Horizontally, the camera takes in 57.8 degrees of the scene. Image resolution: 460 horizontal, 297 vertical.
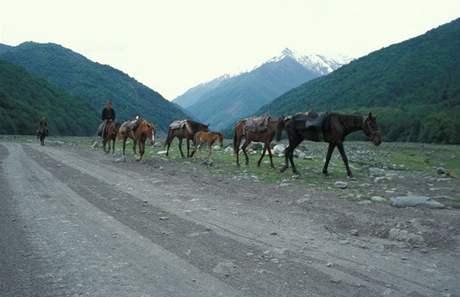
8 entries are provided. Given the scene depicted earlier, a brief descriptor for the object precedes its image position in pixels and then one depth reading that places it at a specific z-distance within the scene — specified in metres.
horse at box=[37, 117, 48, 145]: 35.62
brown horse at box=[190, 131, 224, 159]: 21.80
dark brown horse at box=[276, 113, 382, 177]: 14.70
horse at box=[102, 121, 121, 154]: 24.58
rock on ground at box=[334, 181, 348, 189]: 11.88
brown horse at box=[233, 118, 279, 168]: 18.03
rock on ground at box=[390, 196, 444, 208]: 9.09
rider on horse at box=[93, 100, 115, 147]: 24.23
